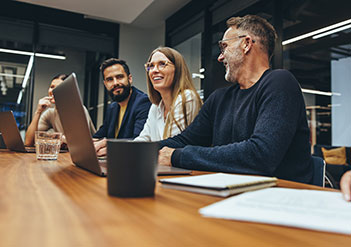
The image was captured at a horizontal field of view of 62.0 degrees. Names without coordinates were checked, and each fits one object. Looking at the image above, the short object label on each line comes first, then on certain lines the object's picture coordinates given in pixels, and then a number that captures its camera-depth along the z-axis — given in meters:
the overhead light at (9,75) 4.54
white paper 0.35
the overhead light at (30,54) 4.53
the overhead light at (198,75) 4.23
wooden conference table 0.29
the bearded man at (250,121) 0.99
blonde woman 1.95
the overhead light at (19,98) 4.65
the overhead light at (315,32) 2.69
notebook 0.51
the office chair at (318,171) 1.10
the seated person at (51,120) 3.12
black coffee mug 0.47
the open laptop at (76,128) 0.69
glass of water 1.17
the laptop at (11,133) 1.51
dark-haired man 2.61
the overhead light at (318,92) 2.89
